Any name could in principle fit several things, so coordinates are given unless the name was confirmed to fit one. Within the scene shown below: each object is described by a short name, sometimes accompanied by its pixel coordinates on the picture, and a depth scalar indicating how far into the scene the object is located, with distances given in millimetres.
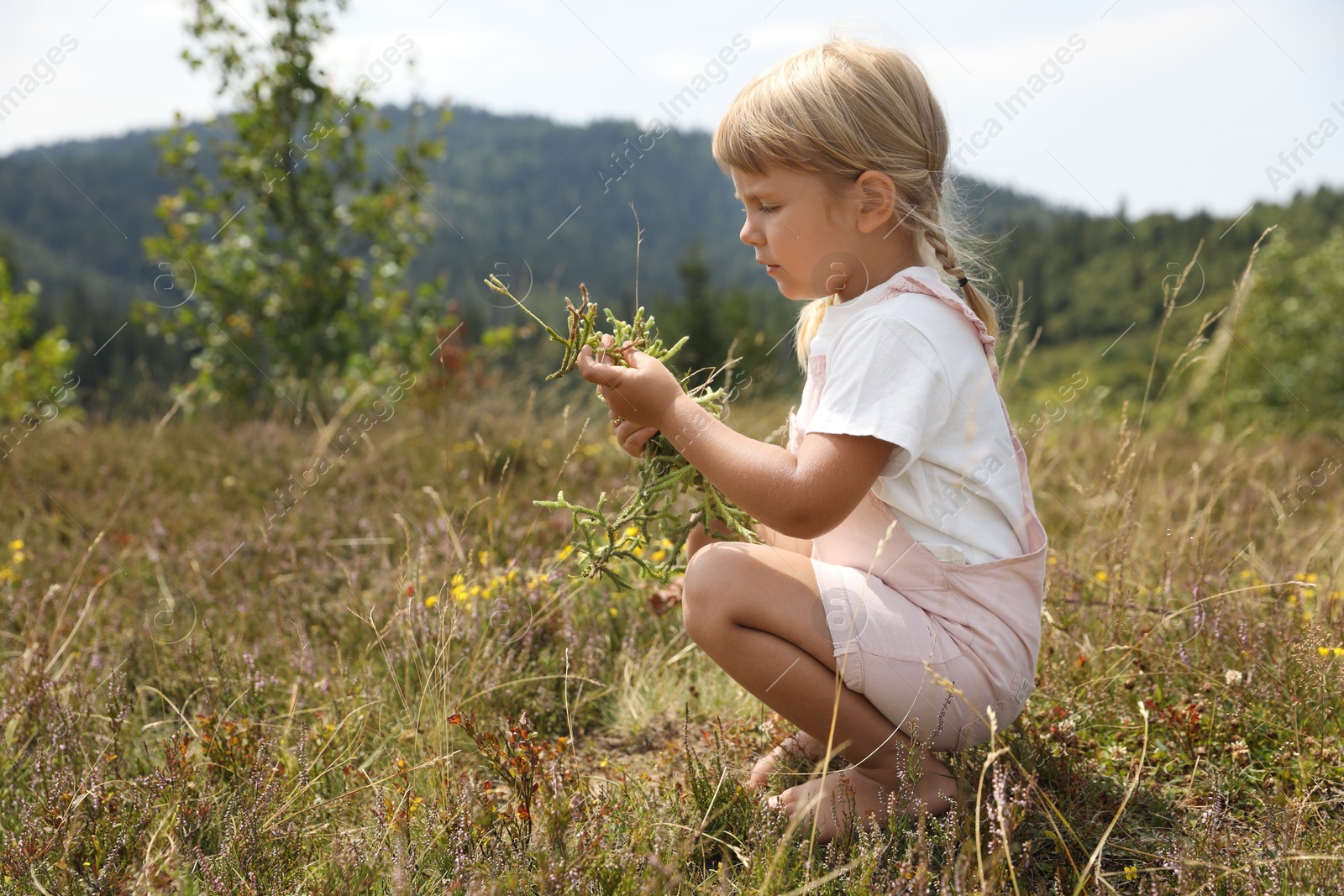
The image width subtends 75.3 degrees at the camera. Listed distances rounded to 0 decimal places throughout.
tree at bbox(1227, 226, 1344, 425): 21359
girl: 1654
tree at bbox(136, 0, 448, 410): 7426
